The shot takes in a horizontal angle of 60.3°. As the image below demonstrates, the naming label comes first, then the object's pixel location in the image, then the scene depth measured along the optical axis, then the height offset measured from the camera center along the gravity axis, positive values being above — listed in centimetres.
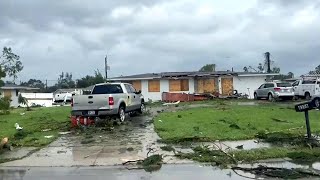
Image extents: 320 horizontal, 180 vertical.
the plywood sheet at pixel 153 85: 2829 +75
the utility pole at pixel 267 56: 5090 +628
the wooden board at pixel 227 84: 2812 +69
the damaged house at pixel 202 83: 2798 +87
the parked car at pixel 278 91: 2213 -11
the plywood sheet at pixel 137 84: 2873 +97
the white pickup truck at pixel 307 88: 2215 +5
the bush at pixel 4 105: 1781 -51
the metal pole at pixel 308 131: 780 -121
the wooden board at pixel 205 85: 2811 +64
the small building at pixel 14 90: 3994 +103
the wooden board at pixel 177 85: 2814 +72
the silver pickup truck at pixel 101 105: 1163 -46
